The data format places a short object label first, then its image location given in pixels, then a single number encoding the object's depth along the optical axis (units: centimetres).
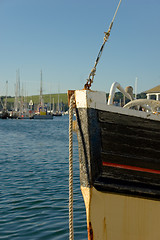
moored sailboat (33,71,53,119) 10615
